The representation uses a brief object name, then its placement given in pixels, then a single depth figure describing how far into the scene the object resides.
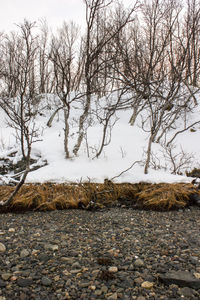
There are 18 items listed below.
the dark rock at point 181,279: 1.56
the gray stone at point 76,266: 1.79
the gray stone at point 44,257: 1.92
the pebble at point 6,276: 1.62
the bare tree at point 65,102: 5.16
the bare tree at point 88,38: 5.15
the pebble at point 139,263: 1.85
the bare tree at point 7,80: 13.69
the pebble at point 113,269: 1.76
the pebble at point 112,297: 1.45
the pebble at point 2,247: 2.05
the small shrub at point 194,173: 5.50
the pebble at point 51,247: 2.13
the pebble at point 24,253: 1.98
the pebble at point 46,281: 1.58
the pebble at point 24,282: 1.55
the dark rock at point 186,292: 1.47
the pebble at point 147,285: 1.55
